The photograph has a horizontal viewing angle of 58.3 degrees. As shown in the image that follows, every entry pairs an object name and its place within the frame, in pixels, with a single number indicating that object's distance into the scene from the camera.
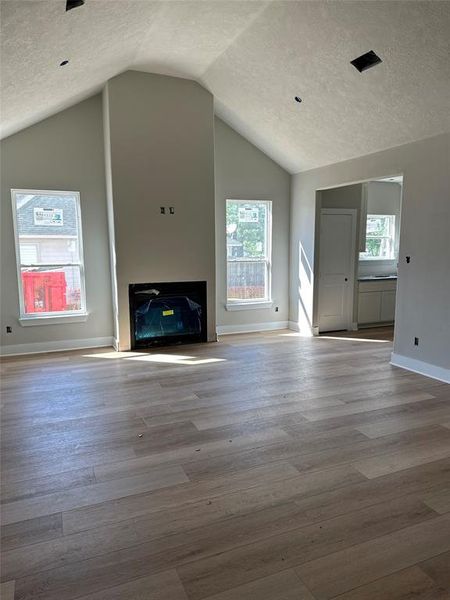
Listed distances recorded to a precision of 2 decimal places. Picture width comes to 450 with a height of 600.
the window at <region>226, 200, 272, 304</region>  6.64
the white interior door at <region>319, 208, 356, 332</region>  6.57
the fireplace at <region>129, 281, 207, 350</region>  5.70
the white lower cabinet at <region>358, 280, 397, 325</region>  6.97
